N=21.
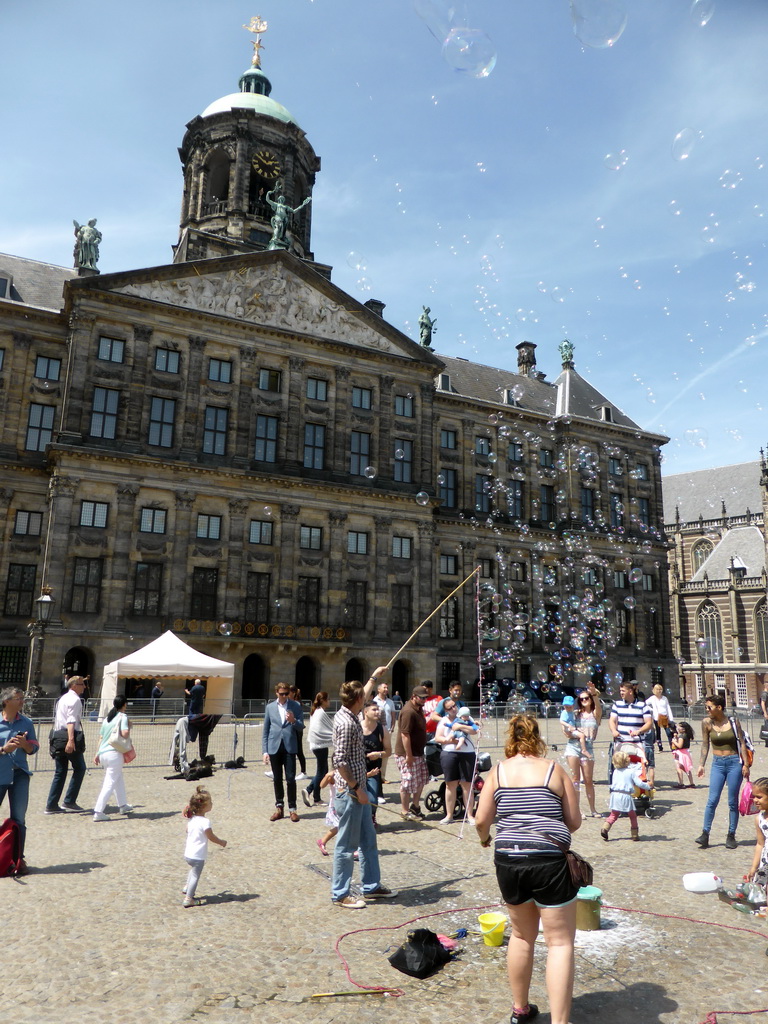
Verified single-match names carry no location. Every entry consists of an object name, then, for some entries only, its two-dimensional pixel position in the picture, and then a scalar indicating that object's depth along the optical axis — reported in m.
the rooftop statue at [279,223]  39.47
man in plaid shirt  7.55
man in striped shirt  11.74
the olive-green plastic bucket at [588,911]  6.77
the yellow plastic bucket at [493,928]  6.36
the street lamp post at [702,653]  69.75
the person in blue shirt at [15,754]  8.55
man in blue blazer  11.95
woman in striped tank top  4.62
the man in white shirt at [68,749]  11.94
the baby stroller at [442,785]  12.55
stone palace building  34.00
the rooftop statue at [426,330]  45.62
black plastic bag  5.78
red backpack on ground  8.42
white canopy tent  21.64
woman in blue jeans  10.02
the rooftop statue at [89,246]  37.25
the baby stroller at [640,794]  10.91
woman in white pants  11.87
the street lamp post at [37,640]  30.36
